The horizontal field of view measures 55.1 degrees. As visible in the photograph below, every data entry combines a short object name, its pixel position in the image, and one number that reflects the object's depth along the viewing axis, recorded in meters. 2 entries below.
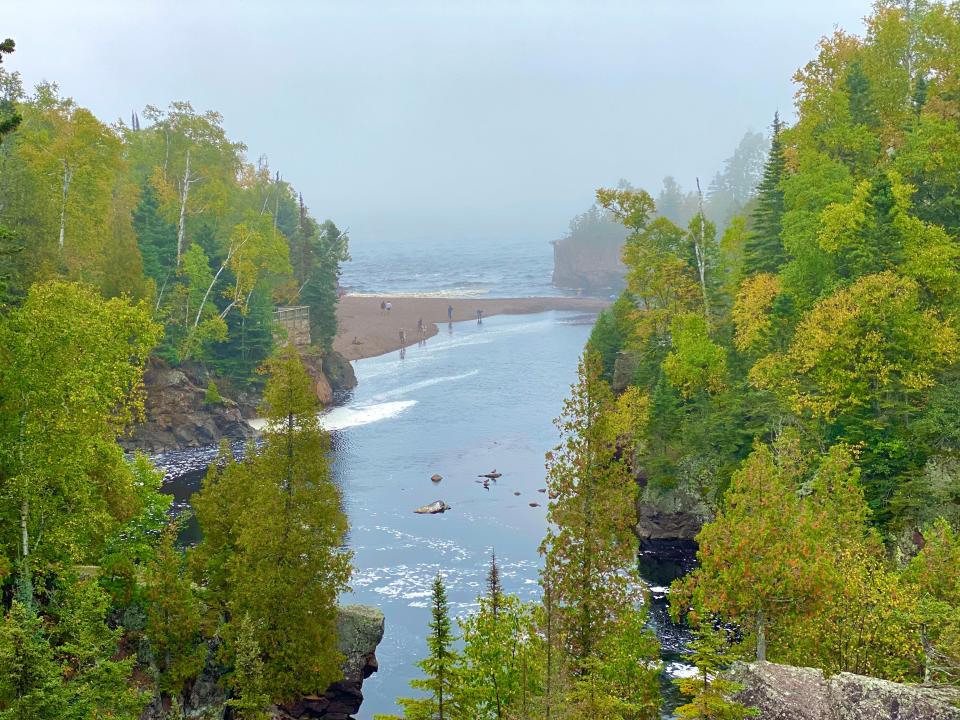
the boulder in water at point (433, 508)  62.28
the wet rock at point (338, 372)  100.50
